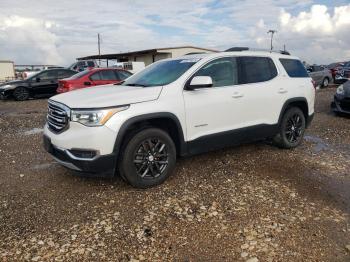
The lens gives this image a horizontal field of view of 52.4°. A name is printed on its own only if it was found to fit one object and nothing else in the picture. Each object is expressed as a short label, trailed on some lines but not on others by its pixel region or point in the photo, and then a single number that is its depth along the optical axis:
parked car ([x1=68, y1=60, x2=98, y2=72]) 26.24
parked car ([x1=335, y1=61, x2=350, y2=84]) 19.96
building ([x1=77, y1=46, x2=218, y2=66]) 34.28
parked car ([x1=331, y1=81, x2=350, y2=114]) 9.55
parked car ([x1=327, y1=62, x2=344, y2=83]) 22.78
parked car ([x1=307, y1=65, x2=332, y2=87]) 20.55
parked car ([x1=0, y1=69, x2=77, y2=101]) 15.80
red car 13.37
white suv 4.25
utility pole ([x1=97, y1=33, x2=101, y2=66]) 60.70
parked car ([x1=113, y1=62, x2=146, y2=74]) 24.89
